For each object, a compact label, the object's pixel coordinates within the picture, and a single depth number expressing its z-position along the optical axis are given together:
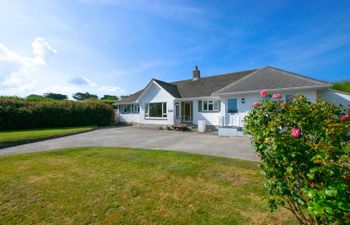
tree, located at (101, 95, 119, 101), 54.41
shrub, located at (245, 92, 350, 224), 1.52
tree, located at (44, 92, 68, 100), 54.19
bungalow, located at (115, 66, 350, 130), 12.37
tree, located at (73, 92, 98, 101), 65.19
